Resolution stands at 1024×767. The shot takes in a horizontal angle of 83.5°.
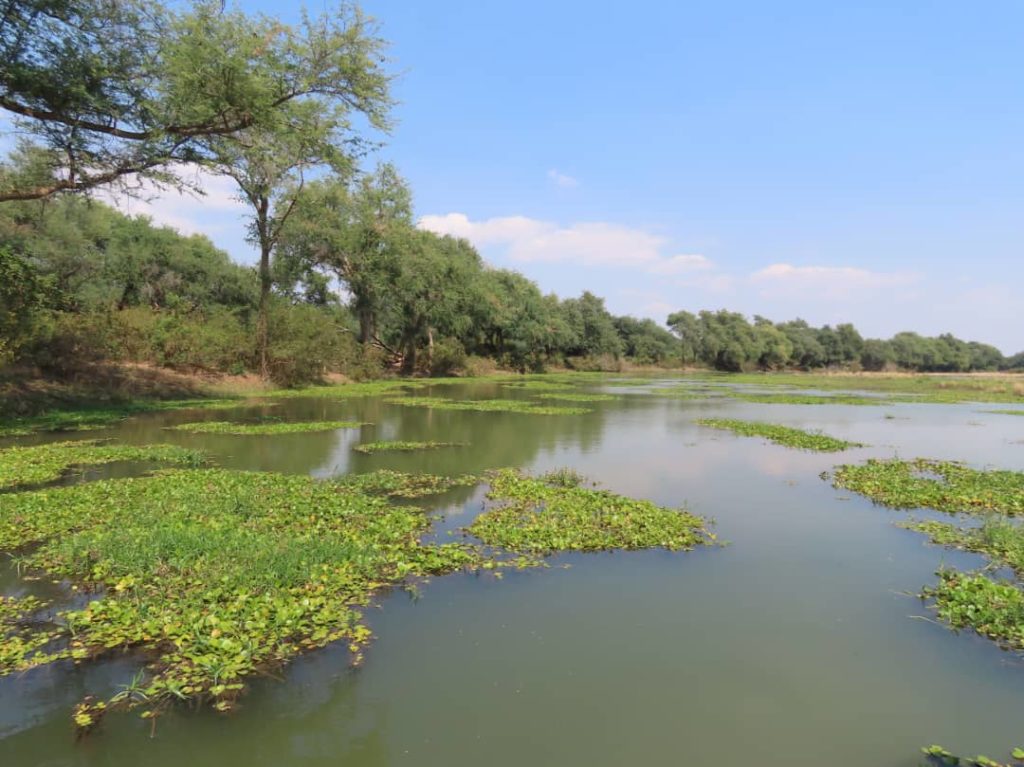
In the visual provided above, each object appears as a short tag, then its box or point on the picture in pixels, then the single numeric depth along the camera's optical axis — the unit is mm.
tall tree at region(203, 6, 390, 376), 17594
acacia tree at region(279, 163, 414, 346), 38312
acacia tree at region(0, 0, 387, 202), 14445
